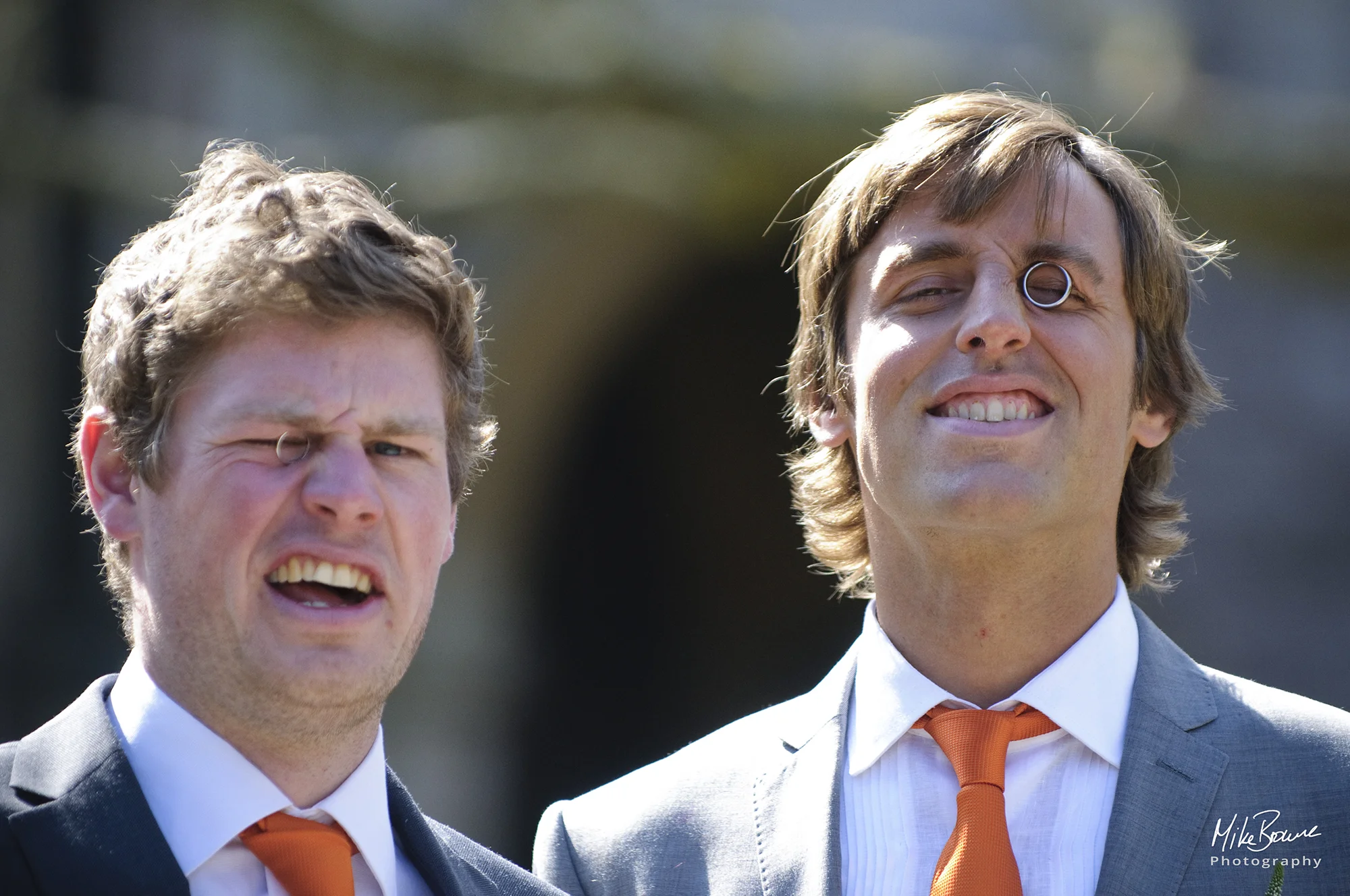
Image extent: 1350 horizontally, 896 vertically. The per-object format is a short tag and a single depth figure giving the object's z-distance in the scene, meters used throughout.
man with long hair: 5.30
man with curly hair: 4.45
